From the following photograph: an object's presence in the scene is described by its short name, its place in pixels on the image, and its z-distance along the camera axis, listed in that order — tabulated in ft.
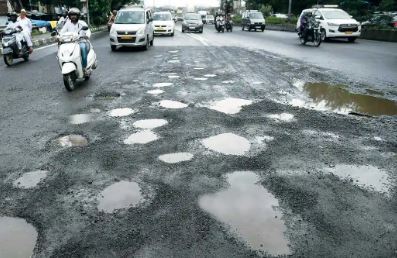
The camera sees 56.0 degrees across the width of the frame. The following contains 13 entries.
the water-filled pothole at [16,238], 8.51
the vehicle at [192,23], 112.16
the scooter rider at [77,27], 28.02
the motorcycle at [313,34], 58.85
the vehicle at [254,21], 118.73
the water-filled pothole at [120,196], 10.43
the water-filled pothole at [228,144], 14.65
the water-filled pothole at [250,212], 8.80
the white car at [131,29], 53.01
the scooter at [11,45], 39.63
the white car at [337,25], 66.08
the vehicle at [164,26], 91.09
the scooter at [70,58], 26.16
